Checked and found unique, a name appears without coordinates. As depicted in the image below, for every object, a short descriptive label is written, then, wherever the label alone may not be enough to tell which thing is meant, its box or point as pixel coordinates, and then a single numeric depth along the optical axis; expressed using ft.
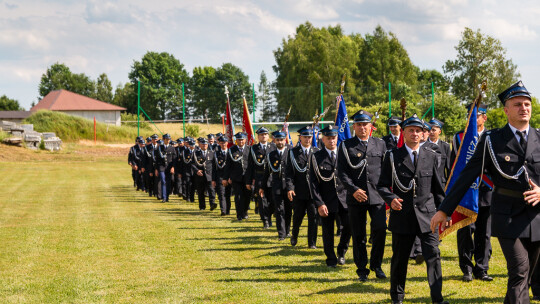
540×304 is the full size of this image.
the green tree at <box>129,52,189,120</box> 309.01
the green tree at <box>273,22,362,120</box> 221.25
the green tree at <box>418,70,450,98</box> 305.41
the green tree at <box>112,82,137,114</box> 286.05
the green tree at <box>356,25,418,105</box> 235.20
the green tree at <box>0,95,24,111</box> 347.97
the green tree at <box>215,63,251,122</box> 296.63
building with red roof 246.06
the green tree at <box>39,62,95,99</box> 365.44
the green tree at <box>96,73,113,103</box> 367.82
